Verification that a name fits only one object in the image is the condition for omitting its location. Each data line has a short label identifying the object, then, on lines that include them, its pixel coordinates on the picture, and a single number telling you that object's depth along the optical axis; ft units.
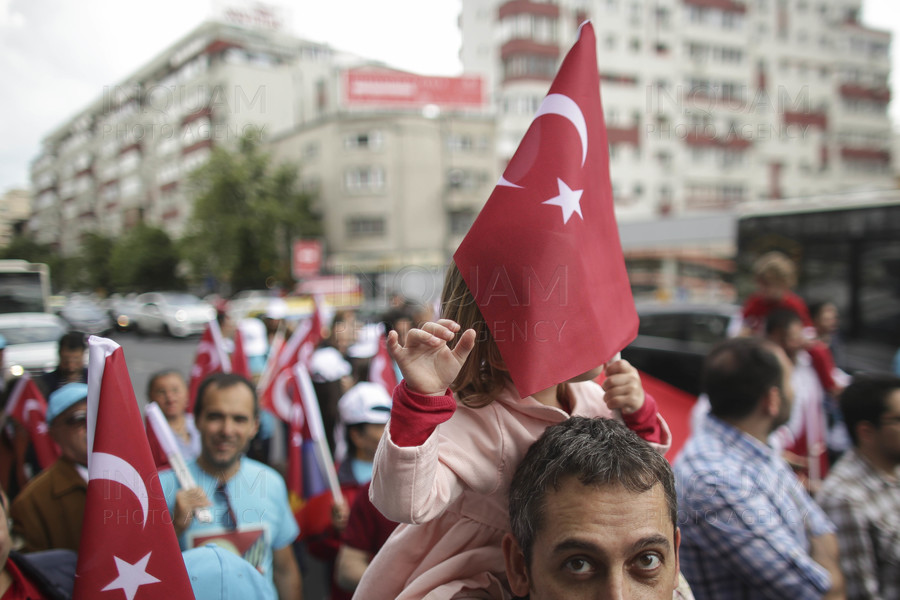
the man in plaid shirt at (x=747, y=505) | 6.16
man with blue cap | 7.02
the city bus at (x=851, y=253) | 22.43
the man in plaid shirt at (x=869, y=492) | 6.95
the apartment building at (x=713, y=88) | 109.81
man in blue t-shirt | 6.11
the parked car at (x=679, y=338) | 21.01
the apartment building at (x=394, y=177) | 95.14
